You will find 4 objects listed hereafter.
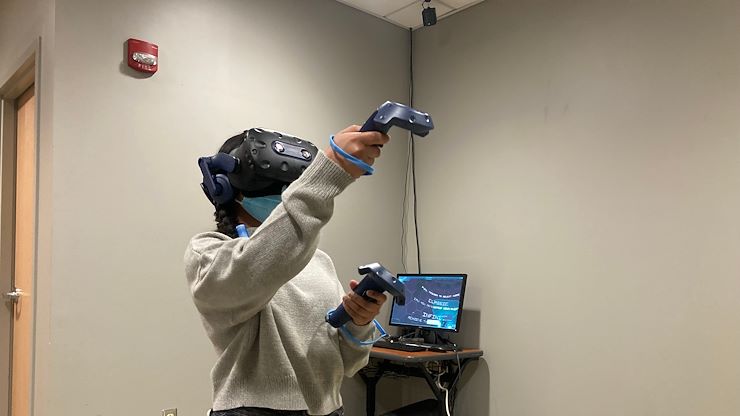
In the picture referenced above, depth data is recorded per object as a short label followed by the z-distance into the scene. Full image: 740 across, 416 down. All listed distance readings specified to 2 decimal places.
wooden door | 2.60
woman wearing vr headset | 0.82
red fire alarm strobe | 2.26
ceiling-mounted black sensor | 2.93
